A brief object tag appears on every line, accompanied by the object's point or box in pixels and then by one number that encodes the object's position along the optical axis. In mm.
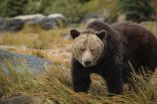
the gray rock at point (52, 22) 46225
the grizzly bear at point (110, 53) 13320
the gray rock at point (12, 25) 49156
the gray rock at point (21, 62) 15297
